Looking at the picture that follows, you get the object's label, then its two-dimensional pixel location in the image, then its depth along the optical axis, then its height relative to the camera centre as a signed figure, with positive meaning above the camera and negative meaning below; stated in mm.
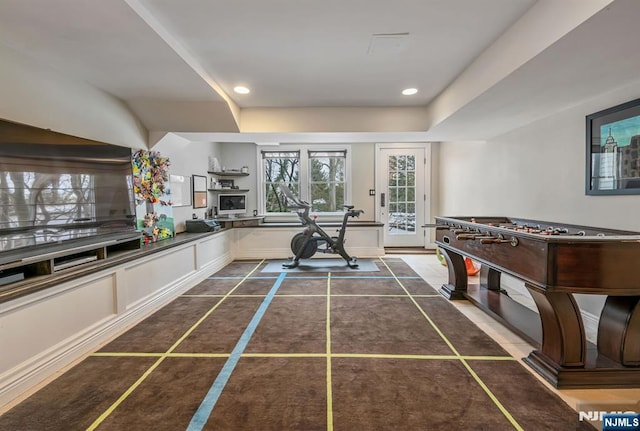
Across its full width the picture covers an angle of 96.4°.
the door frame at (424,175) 6293 +717
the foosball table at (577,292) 1586 -551
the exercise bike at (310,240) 4930 -609
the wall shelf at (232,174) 5746 +666
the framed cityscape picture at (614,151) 2247 +438
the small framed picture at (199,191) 4867 +272
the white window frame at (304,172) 6238 +727
